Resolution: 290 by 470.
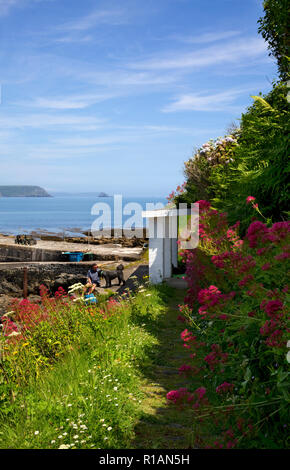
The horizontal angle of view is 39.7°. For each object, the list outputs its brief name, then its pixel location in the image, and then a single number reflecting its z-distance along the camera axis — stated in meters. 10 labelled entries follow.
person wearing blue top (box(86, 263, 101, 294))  12.77
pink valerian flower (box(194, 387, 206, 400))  3.04
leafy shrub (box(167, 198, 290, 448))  2.73
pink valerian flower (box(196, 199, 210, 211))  5.80
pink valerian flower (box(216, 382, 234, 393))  3.33
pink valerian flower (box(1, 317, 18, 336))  5.90
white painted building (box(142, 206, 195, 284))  14.55
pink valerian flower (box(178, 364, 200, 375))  4.03
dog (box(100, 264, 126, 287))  19.50
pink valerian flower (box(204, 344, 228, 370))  3.49
